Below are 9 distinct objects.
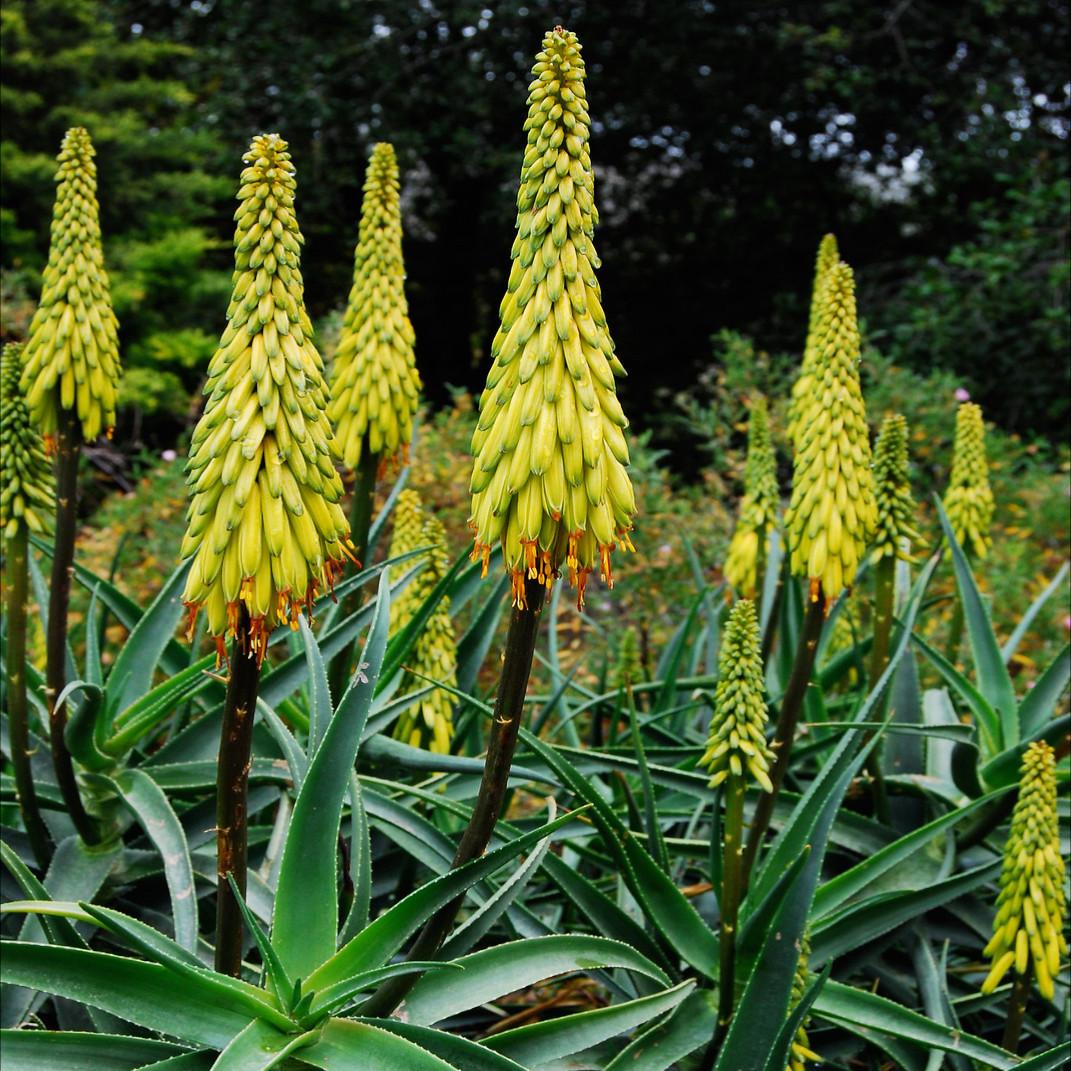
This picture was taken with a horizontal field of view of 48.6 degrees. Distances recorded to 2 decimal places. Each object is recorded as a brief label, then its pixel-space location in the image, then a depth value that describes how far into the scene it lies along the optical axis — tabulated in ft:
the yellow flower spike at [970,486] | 12.50
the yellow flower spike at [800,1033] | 7.45
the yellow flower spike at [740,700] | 7.51
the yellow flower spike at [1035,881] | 8.05
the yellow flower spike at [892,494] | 10.34
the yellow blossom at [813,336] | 10.18
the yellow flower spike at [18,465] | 8.70
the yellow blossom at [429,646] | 10.22
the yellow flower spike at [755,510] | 12.07
